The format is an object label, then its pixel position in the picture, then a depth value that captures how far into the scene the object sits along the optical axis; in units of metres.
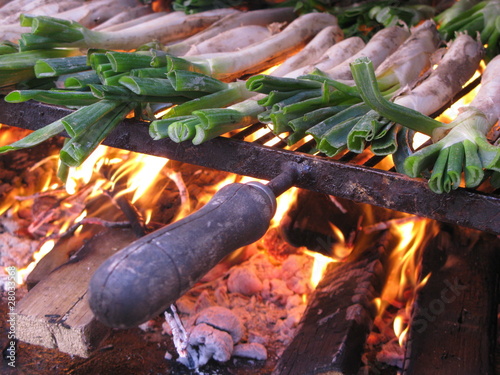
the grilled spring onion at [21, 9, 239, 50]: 0.73
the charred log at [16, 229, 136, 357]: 0.68
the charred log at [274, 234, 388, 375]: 0.66
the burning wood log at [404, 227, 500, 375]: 0.65
